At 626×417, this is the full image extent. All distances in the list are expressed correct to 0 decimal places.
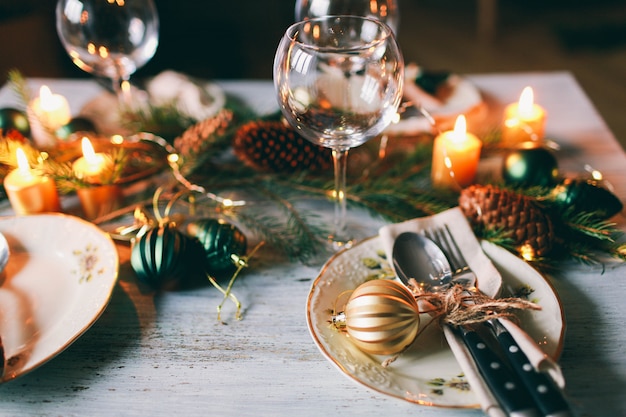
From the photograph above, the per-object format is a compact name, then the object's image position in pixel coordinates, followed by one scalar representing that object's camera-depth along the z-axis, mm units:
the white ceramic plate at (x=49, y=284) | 513
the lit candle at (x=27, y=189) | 687
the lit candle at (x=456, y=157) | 718
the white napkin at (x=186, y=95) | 960
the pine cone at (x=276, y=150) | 756
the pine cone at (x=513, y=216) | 602
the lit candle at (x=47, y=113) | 901
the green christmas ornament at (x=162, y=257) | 577
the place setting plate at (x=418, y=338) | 452
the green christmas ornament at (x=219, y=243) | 602
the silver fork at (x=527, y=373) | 395
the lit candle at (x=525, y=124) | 816
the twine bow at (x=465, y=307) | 484
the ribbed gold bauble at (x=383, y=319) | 468
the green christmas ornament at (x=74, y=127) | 872
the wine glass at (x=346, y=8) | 889
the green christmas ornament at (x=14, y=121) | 838
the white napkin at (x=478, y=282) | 417
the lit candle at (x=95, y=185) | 716
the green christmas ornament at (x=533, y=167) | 710
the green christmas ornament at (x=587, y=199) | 645
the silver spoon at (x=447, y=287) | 409
